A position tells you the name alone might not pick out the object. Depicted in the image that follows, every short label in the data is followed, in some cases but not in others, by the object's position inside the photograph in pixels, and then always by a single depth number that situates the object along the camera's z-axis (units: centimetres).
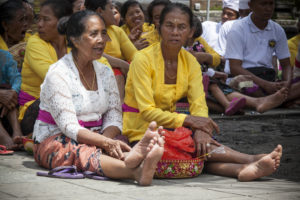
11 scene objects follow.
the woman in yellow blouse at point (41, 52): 511
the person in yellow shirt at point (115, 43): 594
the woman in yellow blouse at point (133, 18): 746
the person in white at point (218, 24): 886
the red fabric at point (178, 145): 402
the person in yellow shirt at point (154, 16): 681
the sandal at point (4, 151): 466
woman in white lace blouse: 387
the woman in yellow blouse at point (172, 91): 417
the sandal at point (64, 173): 384
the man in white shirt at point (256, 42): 752
